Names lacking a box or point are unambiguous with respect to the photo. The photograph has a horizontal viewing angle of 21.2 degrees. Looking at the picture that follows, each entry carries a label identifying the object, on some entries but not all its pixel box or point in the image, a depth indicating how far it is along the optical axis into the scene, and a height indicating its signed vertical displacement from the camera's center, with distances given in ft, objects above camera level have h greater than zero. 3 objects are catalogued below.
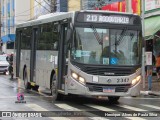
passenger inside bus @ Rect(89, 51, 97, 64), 47.00 -0.90
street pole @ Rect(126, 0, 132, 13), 102.67 +10.75
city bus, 46.78 -0.46
